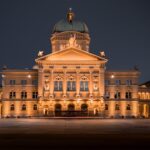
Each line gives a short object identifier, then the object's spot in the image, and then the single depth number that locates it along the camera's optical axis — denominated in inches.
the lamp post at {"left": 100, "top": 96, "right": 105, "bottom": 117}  2320.6
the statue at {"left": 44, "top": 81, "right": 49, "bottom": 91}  2356.4
